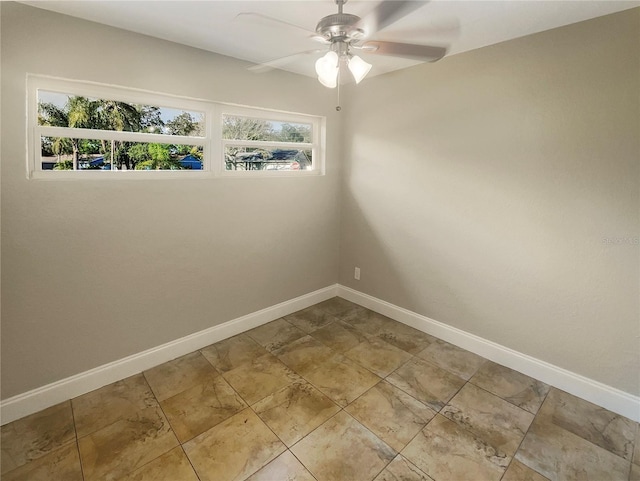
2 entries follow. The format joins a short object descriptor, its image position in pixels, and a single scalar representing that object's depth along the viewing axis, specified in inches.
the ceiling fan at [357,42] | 56.2
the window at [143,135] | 78.9
